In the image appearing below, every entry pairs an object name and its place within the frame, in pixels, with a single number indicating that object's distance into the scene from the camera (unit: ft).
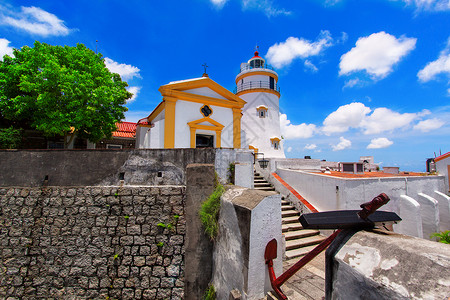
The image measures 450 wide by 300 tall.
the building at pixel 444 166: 40.37
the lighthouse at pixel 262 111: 60.29
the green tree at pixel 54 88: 31.09
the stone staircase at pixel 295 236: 19.35
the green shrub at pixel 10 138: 33.68
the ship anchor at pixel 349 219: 5.12
